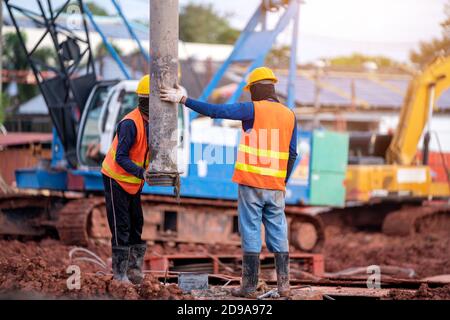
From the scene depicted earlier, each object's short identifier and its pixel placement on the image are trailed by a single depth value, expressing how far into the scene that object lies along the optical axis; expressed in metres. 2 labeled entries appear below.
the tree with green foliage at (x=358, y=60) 64.94
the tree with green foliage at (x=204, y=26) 68.69
